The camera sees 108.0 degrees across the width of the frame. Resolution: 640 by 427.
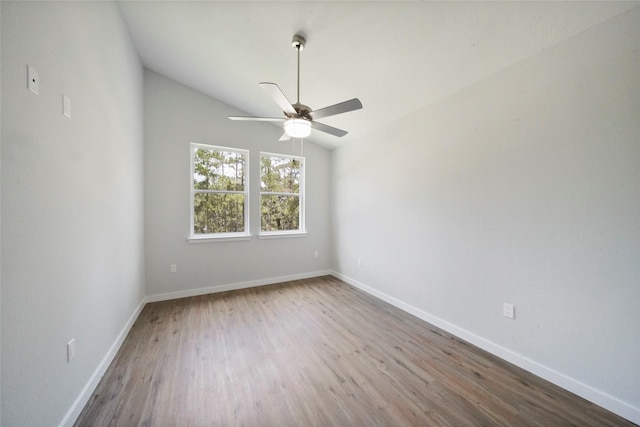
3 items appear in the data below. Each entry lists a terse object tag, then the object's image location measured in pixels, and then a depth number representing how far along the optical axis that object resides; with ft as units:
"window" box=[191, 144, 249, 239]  11.80
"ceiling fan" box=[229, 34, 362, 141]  5.75
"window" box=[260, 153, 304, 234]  13.37
